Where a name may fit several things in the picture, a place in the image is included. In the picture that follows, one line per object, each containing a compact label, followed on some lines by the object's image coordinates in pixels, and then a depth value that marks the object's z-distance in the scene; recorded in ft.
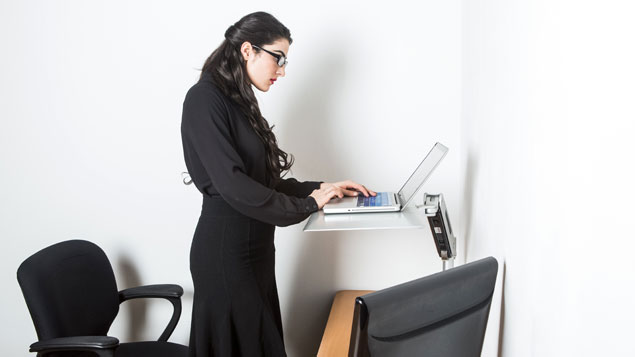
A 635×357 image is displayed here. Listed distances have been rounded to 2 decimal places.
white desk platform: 5.24
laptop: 5.95
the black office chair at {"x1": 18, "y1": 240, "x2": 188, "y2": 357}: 6.86
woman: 6.08
